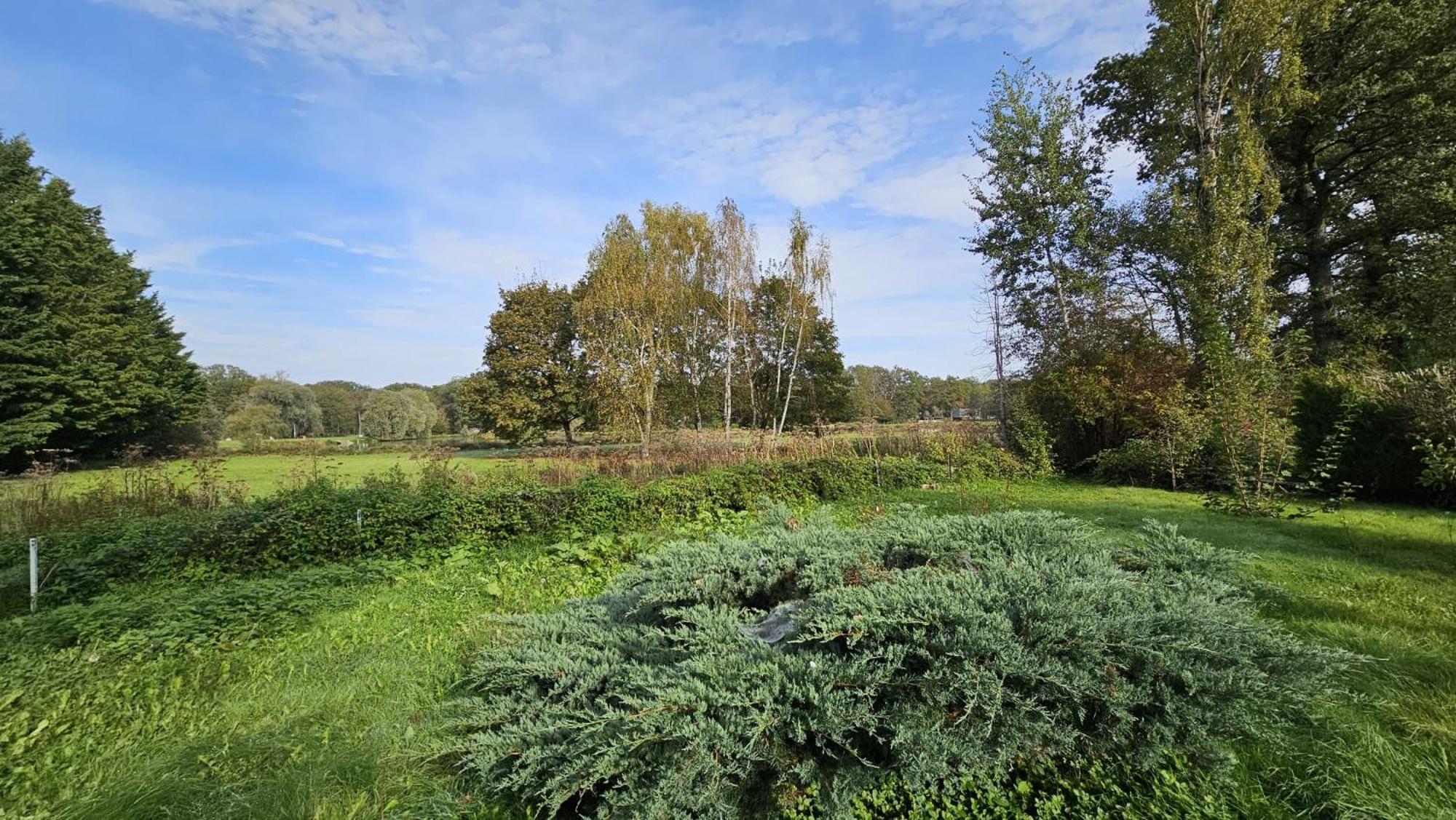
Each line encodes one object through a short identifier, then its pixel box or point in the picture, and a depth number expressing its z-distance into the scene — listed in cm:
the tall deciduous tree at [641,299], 1534
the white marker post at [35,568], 389
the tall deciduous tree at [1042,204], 1239
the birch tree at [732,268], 1594
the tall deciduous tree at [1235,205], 628
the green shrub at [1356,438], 658
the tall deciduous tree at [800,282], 1527
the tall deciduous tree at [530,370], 2184
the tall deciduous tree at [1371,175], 1039
